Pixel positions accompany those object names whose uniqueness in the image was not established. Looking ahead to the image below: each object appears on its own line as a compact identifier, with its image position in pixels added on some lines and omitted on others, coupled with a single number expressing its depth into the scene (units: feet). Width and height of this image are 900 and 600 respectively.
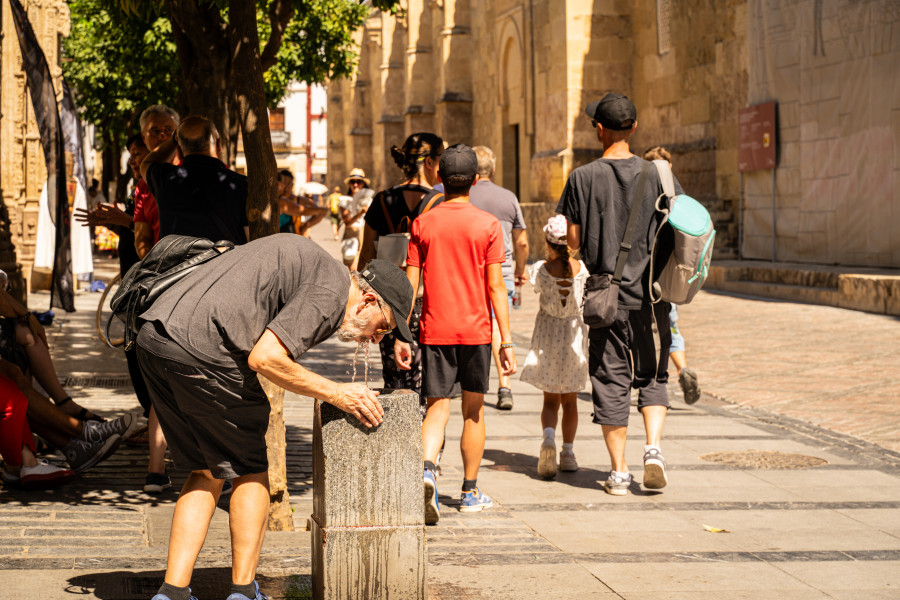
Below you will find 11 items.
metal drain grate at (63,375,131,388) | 54.54
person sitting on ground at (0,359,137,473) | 36.17
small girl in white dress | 38.71
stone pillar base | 22.71
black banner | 49.53
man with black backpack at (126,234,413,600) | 21.39
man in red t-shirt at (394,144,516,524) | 33.81
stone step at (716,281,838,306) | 89.23
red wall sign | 110.19
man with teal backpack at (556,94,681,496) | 35.85
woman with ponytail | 37.26
